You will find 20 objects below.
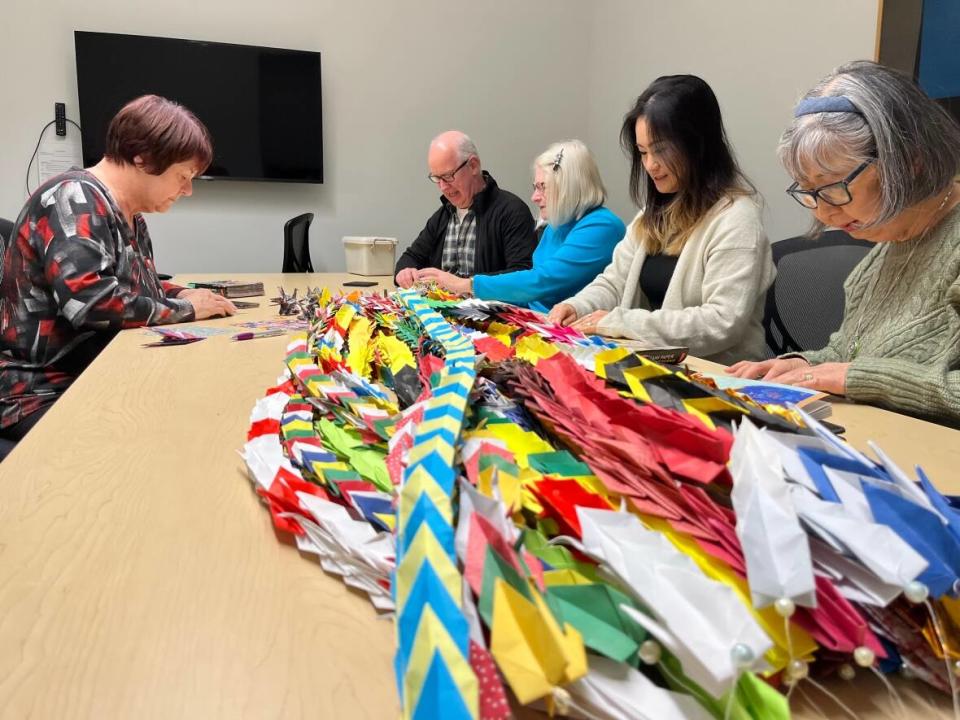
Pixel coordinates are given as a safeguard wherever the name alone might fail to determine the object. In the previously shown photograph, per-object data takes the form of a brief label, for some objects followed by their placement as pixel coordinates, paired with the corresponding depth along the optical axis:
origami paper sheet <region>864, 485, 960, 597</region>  0.41
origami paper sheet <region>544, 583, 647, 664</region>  0.40
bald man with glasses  3.28
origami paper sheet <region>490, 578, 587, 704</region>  0.37
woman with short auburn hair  1.62
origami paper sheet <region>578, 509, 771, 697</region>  0.37
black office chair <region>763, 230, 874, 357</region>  1.83
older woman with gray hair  1.09
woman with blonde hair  2.65
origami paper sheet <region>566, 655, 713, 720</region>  0.38
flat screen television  4.16
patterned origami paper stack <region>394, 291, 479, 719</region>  0.35
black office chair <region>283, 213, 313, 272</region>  4.25
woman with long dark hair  1.78
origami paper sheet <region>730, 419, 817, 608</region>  0.40
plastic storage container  3.83
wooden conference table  0.44
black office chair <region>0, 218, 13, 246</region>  2.31
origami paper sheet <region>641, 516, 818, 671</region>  0.40
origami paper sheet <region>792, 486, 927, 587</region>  0.41
